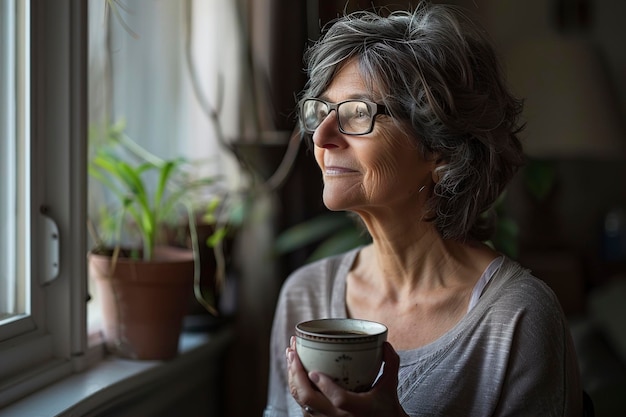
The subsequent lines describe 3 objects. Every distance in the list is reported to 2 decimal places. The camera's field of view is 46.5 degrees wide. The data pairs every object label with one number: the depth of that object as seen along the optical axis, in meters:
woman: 1.17
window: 1.28
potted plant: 1.50
